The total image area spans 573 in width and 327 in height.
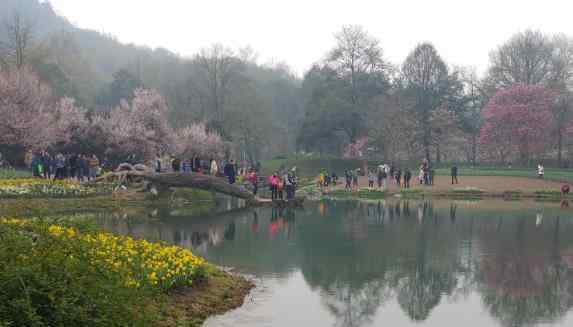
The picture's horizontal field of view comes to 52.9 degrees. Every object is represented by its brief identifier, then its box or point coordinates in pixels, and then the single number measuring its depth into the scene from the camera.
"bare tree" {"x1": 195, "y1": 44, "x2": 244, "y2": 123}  66.06
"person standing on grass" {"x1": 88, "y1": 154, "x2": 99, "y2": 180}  31.67
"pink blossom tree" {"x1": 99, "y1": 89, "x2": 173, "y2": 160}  36.81
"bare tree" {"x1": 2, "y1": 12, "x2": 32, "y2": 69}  52.66
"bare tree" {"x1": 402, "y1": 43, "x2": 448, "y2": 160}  62.88
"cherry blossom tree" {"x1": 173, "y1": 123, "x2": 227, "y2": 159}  46.94
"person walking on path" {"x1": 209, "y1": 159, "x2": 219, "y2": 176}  33.16
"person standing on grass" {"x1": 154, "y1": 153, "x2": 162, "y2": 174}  31.19
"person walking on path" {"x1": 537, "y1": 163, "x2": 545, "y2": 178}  42.22
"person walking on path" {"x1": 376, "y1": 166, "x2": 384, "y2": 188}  40.02
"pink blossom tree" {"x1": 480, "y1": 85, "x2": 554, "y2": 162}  53.00
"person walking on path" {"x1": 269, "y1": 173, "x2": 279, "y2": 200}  28.17
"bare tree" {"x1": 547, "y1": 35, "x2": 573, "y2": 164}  57.97
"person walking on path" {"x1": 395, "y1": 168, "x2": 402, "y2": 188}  40.55
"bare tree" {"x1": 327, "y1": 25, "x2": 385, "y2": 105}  62.91
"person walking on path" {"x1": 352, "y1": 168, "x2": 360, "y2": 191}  41.80
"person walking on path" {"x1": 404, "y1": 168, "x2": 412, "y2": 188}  39.06
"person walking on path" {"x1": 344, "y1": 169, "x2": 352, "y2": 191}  40.57
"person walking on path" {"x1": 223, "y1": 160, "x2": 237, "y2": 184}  30.66
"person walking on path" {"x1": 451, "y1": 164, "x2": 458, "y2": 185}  40.94
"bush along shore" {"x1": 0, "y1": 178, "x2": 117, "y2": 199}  21.47
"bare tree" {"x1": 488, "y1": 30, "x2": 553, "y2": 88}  62.16
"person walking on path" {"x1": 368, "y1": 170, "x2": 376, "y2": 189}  40.16
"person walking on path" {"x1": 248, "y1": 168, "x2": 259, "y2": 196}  30.77
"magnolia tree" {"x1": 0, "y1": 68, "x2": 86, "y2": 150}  30.70
